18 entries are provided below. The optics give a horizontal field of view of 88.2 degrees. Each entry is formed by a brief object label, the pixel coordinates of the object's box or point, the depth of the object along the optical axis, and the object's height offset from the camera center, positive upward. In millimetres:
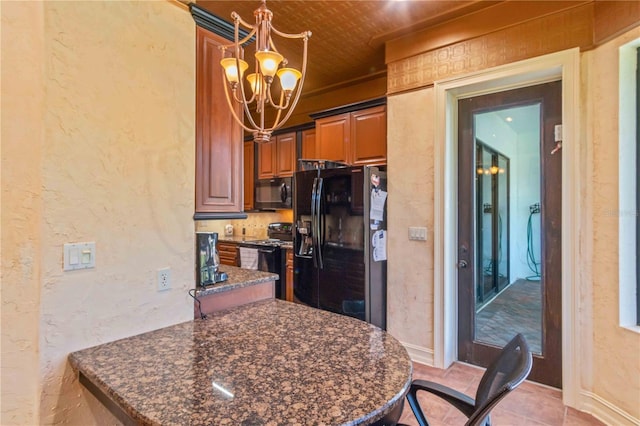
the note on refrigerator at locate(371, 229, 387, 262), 3006 -305
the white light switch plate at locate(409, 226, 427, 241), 2893 -189
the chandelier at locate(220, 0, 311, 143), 1528 +686
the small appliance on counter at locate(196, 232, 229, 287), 1854 -269
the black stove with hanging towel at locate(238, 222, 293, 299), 4047 -535
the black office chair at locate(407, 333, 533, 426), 892 -561
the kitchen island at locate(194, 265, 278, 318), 1833 -479
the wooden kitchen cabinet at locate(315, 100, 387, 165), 3307 +813
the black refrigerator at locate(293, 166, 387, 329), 2969 -271
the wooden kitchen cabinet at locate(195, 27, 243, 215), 1832 +416
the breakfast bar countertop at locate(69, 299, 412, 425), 934 -561
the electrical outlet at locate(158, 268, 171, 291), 1649 -335
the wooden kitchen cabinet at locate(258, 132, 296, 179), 4551 +796
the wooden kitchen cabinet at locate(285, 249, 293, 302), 3945 -772
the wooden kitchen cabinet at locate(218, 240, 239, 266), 4586 -575
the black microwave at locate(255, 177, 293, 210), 4582 +268
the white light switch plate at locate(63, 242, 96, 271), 1355 -181
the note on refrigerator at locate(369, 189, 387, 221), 2986 +79
